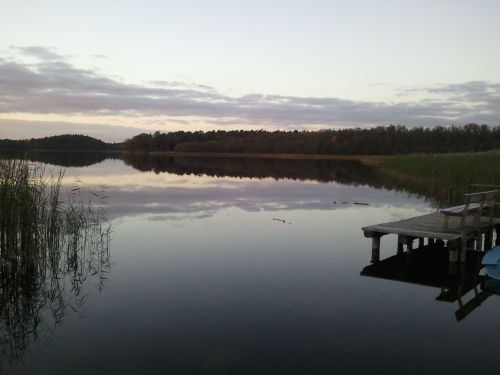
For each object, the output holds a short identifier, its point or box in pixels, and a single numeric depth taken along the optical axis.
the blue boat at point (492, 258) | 7.37
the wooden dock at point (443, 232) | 8.37
